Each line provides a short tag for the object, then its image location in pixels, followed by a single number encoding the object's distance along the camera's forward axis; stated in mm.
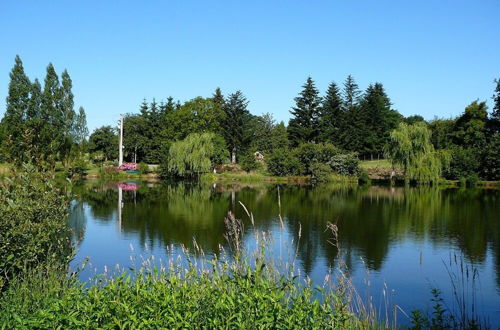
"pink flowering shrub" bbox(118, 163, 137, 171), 55284
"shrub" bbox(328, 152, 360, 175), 51719
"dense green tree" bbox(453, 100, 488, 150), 51581
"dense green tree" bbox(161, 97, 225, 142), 57844
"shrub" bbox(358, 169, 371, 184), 49984
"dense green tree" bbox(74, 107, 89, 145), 51562
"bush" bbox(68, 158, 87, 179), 48319
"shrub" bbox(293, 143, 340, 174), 51938
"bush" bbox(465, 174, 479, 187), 44866
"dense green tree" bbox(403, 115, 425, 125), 76406
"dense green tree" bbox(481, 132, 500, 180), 44719
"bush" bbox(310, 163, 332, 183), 50594
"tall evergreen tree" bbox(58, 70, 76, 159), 48619
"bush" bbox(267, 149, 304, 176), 52406
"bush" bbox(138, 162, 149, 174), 54281
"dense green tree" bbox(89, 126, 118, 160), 65750
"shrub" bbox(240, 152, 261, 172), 54031
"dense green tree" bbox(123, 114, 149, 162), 61375
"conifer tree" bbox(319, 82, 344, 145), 60469
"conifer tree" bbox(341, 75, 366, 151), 60000
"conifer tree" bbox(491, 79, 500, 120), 52719
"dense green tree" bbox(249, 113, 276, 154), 73000
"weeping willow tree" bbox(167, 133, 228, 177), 50400
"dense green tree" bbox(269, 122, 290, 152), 71131
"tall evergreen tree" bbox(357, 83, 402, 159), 61312
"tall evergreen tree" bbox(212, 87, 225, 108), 64312
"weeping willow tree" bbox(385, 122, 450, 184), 45469
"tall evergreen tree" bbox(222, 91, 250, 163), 60656
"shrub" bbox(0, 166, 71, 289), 6445
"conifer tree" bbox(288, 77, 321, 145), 61097
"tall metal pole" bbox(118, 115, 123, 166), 57909
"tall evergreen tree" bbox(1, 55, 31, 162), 44938
